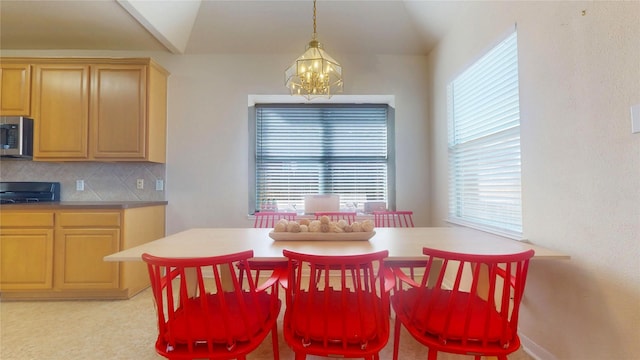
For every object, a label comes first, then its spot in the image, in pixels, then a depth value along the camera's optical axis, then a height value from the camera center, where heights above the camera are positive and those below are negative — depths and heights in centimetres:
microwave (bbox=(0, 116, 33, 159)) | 266 +48
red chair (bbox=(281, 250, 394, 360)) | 105 -57
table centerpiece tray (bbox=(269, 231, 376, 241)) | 162 -29
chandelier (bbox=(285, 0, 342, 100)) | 175 +73
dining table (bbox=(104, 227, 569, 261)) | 131 -32
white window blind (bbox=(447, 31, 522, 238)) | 187 +33
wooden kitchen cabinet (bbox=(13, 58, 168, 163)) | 274 +77
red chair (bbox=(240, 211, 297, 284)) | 192 -42
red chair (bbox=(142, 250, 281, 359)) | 104 -57
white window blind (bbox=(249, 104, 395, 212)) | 352 +44
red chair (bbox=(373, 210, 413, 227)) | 308 -39
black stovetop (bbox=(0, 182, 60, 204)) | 294 -6
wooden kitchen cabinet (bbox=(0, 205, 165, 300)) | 246 -60
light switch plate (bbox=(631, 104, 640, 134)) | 111 +27
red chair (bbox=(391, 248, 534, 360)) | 105 -56
